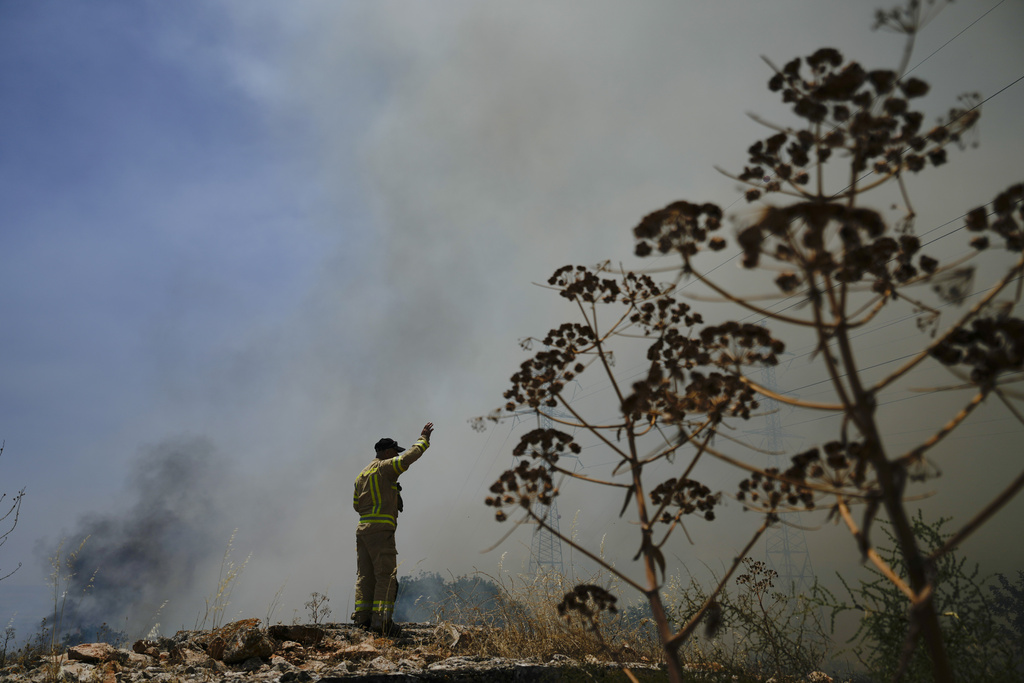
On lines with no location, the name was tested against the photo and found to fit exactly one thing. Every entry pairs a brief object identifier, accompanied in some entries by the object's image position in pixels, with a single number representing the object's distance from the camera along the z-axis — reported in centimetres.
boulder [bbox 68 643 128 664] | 557
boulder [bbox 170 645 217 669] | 559
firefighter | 817
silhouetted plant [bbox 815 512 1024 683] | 372
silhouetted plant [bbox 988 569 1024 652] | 442
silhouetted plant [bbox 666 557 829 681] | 525
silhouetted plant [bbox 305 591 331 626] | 820
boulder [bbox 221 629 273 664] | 584
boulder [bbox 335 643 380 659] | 600
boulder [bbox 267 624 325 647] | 680
